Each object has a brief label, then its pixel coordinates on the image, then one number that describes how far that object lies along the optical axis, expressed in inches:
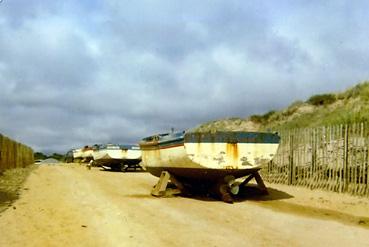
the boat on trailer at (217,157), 508.4
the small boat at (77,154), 2038.3
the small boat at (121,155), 1128.8
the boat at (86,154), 1828.2
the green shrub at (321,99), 1209.4
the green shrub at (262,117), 1381.6
